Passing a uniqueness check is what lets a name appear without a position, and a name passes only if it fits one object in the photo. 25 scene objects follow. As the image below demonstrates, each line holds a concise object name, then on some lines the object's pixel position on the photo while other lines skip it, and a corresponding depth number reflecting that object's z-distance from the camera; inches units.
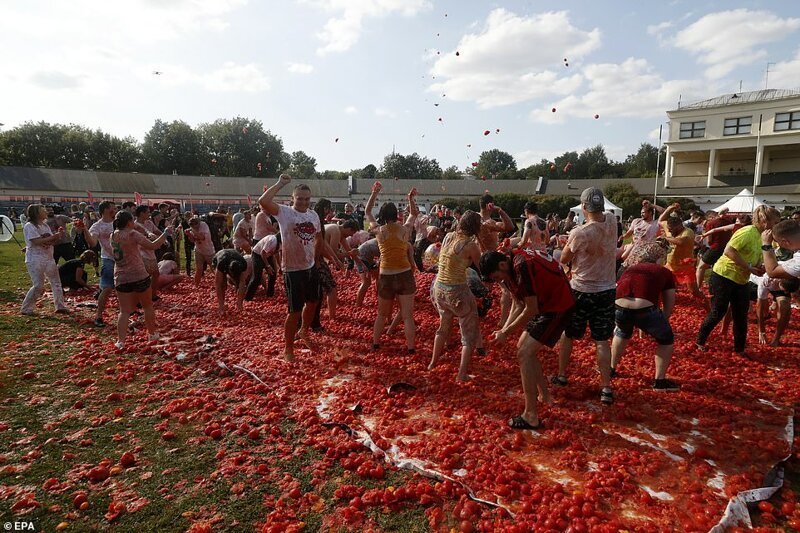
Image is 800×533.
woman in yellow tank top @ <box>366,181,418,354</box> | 261.6
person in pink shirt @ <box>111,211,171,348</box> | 274.1
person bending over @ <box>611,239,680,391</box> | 205.0
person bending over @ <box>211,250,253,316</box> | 378.3
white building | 1620.3
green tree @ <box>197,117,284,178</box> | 3582.7
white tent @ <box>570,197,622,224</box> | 1245.0
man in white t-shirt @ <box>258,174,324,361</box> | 253.0
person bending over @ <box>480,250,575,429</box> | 171.3
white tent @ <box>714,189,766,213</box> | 1023.6
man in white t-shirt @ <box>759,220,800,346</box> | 184.4
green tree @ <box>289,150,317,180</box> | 4394.7
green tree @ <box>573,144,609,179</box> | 3558.1
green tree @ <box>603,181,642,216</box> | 1501.0
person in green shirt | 251.8
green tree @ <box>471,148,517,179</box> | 4800.9
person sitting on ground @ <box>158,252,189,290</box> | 473.6
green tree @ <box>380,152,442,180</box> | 3907.5
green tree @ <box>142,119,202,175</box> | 3383.4
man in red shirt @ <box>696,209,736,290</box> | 353.4
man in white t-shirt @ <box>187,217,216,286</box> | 444.0
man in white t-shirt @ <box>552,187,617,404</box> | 197.5
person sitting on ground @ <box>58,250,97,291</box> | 461.1
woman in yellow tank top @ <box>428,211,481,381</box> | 228.8
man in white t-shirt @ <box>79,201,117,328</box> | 338.3
